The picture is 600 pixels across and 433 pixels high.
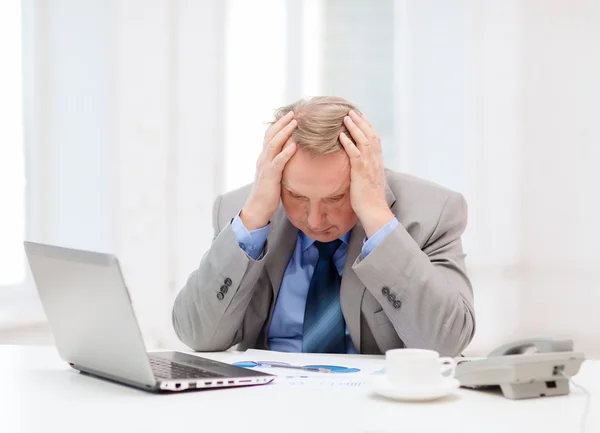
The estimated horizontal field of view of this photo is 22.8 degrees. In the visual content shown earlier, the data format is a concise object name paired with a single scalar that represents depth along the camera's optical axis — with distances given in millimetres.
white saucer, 2232
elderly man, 2766
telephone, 2247
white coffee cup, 2242
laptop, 2284
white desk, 2109
